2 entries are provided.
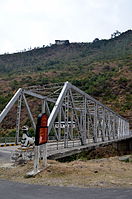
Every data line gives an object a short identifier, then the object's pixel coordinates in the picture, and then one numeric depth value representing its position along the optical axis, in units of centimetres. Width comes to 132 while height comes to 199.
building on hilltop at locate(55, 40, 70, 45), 17288
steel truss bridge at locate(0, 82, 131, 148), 1524
